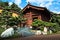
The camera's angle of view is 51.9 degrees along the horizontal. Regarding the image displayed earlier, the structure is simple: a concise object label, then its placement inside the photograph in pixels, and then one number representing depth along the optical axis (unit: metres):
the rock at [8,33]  4.40
